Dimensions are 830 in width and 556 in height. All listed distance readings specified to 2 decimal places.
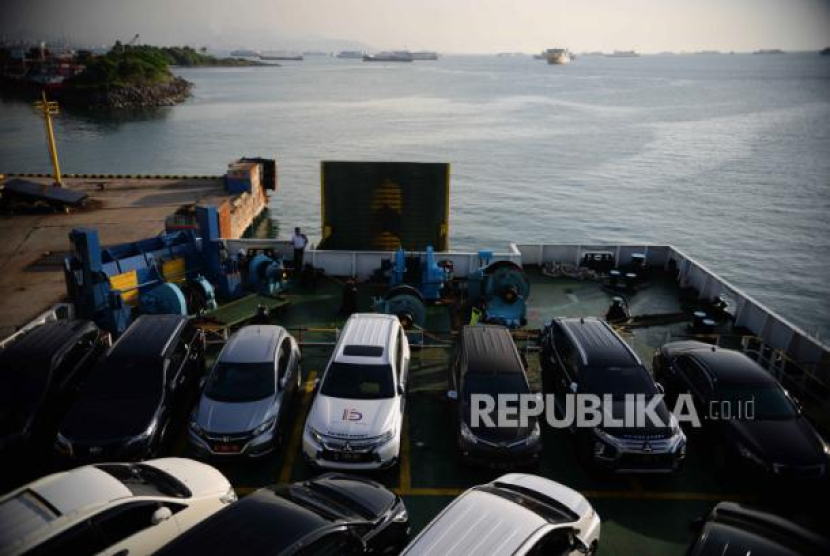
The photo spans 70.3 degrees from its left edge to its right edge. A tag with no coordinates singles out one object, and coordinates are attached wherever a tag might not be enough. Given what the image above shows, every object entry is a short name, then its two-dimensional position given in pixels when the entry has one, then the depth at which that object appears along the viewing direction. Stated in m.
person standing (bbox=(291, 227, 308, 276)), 16.67
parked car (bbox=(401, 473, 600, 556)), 6.20
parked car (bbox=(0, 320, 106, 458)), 9.09
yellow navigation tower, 33.81
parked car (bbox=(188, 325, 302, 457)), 9.06
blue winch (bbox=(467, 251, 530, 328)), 14.37
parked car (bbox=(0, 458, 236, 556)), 6.24
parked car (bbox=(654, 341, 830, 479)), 8.79
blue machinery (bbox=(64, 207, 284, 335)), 13.59
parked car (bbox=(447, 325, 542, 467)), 9.06
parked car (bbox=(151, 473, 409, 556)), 6.01
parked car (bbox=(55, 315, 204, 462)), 8.65
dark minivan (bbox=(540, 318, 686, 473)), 9.02
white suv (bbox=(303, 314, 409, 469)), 8.91
